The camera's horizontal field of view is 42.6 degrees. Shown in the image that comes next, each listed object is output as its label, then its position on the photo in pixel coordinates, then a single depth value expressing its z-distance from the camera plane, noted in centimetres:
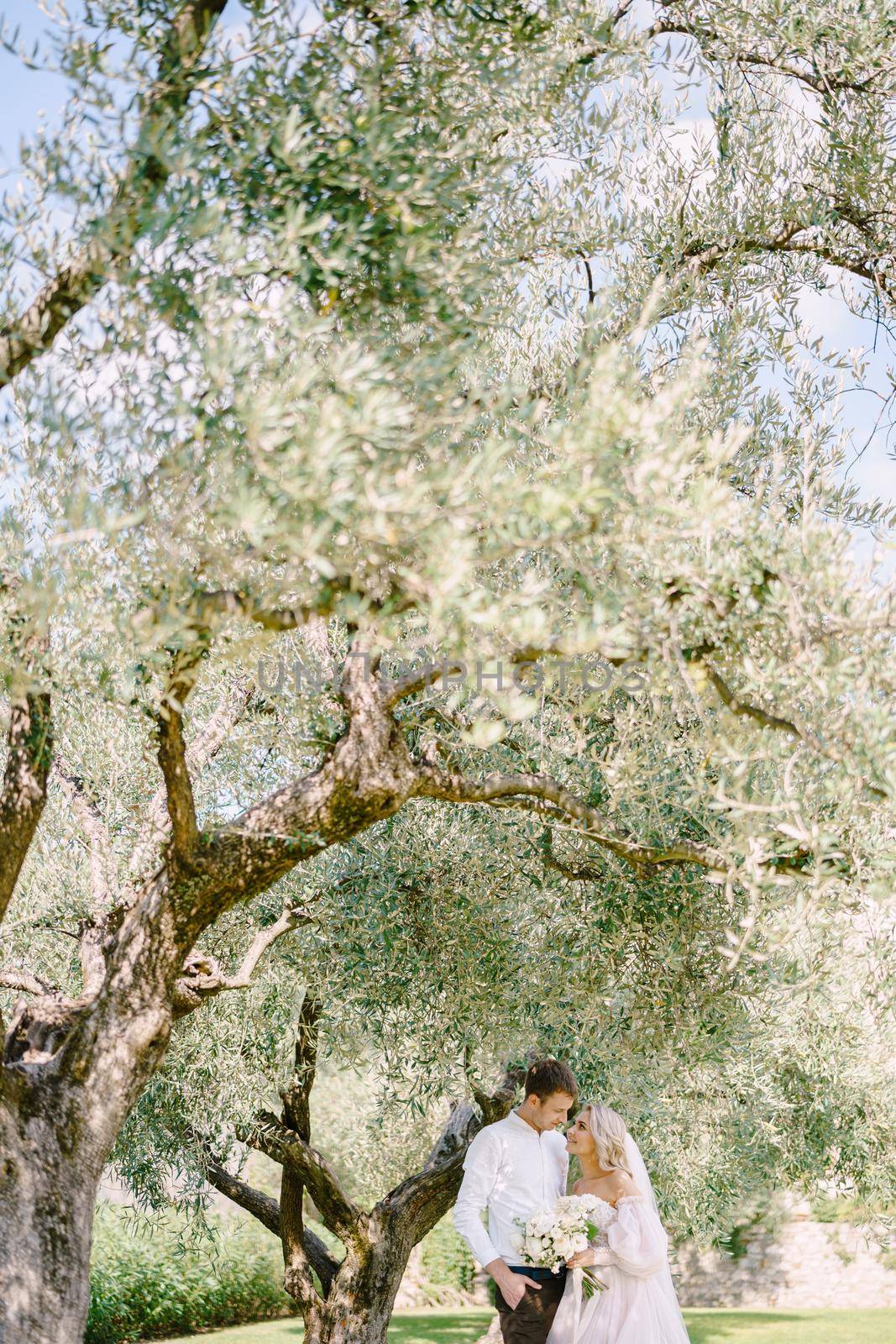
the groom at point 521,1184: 616
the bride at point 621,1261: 638
